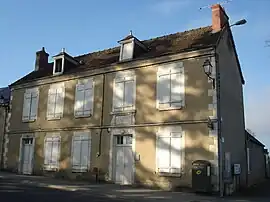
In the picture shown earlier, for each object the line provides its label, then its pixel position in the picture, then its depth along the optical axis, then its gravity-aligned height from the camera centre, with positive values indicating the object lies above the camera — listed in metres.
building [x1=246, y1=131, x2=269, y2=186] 13.37 -0.94
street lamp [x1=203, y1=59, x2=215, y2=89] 9.35 +3.10
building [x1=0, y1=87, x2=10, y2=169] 14.61 +1.41
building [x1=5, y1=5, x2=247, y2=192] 9.62 +1.44
